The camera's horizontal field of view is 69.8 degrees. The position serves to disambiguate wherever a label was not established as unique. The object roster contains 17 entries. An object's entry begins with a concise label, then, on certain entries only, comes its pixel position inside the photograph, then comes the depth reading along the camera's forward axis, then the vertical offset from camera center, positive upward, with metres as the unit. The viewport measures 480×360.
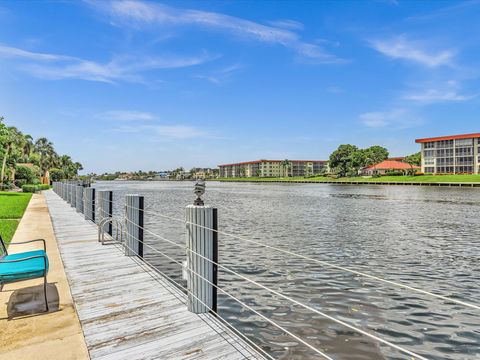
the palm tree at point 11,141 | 33.61 +4.51
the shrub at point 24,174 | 67.00 -0.07
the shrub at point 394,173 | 118.00 +0.62
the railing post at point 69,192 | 22.52 -1.26
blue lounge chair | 4.49 -1.31
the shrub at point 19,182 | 63.70 -1.57
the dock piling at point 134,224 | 7.71 -1.13
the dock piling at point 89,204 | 14.02 -1.24
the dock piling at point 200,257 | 4.56 -1.09
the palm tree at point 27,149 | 78.16 +6.55
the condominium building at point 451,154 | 98.06 +6.37
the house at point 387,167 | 127.50 +2.91
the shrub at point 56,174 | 93.44 -0.07
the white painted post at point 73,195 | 19.74 -1.27
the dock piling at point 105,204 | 10.34 -0.91
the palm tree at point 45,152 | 97.64 +6.35
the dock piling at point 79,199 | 17.45 -1.28
